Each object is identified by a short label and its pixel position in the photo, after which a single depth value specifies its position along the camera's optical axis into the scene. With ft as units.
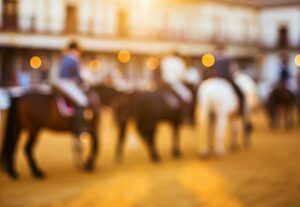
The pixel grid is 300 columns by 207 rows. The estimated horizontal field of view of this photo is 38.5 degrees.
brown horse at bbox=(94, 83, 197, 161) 27.89
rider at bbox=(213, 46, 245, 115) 29.89
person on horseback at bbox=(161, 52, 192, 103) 30.25
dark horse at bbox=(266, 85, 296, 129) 46.47
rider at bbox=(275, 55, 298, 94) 46.52
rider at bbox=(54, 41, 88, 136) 24.31
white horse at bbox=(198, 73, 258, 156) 29.09
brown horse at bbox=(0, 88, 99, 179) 23.20
